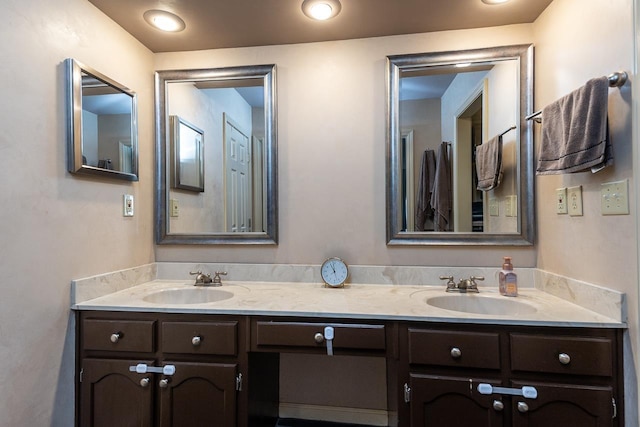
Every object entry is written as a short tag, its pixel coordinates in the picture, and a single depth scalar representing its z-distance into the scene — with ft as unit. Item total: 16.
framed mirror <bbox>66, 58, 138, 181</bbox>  4.57
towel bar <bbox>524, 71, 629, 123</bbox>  3.58
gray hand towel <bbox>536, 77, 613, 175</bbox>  3.70
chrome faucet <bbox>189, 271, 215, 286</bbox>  5.94
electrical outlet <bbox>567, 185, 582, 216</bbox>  4.34
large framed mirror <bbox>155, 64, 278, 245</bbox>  6.15
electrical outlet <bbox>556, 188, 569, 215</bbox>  4.63
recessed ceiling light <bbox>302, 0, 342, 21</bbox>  5.04
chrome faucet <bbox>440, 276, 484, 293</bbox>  5.29
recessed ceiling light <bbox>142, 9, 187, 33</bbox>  5.27
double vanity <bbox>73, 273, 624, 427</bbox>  3.82
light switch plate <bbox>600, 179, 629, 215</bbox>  3.60
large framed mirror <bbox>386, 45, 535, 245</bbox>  5.52
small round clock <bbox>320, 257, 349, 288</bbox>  5.70
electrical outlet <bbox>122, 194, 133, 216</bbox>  5.66
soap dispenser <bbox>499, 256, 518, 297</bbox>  5.02
